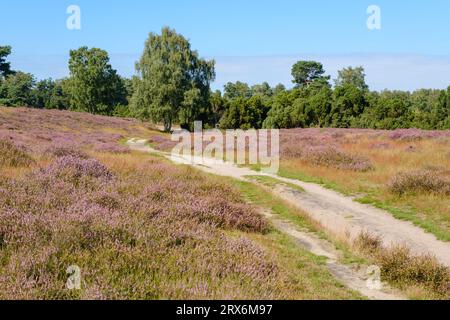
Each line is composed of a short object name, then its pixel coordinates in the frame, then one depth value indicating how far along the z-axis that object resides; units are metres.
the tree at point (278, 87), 125.20
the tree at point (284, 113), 63.09
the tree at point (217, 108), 70.30
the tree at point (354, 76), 120.94
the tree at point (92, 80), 81.19
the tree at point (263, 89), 113.53
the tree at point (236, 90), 112.75
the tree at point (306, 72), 111.90
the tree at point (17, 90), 89.04
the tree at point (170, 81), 53.81
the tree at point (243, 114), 67.56
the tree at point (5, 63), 81.88
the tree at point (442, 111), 52.75
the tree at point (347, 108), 58.91
